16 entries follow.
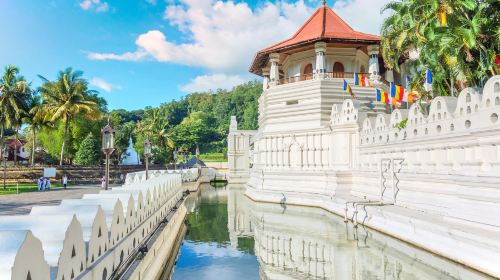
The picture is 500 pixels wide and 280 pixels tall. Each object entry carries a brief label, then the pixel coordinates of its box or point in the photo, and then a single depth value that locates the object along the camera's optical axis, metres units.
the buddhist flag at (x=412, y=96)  18.67
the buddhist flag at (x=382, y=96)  21.00
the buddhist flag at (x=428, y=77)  15.76
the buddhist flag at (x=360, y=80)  21.88
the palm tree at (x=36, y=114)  37.80
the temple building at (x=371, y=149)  9.09
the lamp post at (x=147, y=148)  19.86
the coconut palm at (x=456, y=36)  12.50
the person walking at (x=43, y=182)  27.84
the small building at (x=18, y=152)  62.34
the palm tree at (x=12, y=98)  34.94
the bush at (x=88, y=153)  41.06
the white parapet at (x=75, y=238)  3.42
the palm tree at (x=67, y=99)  39.34
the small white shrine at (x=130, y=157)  49.22
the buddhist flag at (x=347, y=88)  23.10
